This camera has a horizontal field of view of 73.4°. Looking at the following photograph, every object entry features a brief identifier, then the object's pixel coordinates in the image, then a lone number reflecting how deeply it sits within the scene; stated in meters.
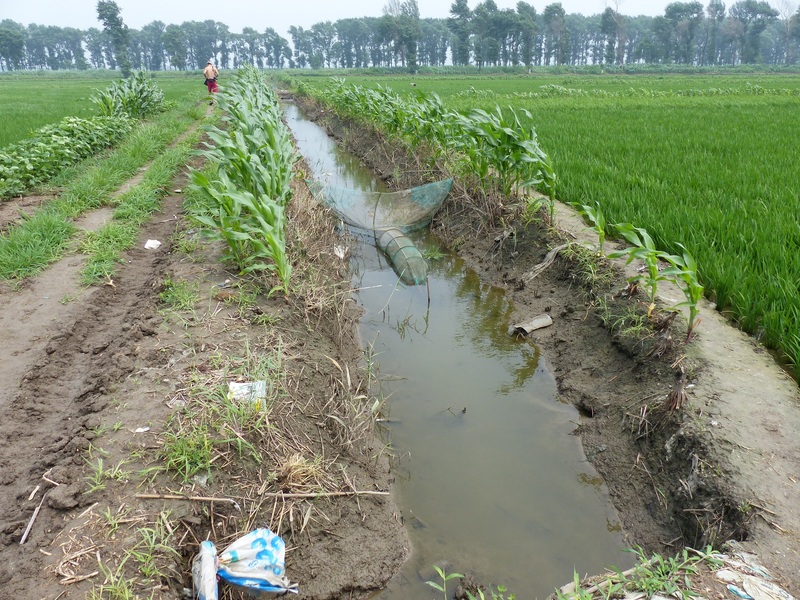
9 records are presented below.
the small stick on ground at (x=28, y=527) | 2.08
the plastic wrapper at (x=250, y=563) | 2.02
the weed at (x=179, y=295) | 3.81
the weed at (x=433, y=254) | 6.27
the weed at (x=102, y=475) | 2.31
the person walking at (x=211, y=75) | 15.95
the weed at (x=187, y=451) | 2.39
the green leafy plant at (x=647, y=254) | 3.48
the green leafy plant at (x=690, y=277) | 3.13
